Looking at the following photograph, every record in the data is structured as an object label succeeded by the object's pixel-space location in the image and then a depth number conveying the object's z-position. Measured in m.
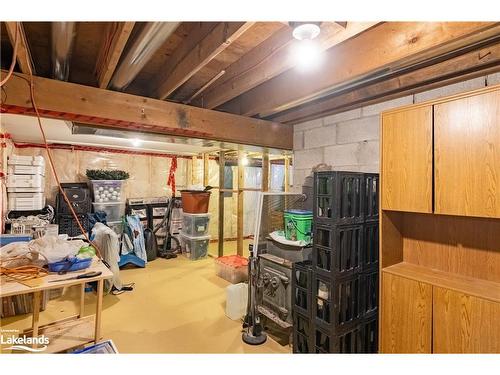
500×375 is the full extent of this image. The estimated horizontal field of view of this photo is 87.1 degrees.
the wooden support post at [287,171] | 5.66
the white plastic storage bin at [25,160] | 3.35
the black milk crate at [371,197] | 2.11
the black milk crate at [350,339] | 1.89
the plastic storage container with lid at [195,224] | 4.96
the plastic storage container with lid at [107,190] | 4.57
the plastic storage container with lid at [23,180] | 3.41
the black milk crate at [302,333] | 2.04
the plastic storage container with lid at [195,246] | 4.92
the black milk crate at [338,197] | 1.91
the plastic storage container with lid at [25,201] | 3.47
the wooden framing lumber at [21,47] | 1.21
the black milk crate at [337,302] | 1.89
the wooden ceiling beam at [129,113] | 1.87
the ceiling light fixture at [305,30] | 1.16
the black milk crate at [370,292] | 2.08
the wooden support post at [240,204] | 4.46
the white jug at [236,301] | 2.77
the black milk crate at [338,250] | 1.90
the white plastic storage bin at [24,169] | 3.37
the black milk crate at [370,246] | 2.08
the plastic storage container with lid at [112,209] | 4.55
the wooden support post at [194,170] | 6.18
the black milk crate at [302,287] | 2.06
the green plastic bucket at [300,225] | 2.32
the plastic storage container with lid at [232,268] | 3.76
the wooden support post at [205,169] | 6.05
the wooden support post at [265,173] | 4.14
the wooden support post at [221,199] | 4.54
